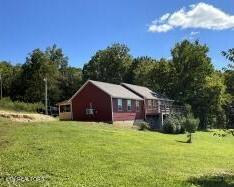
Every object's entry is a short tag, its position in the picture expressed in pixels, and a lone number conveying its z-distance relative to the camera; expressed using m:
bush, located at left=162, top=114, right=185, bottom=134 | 26.39
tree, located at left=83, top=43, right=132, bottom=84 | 51.02
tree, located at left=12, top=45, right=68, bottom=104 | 42.97
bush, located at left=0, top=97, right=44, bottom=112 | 29.75
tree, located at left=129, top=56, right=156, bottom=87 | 43.83
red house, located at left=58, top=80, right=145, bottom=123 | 26.97
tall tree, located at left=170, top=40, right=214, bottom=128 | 38.92
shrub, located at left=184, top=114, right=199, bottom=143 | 25.87
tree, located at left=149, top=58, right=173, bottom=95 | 41.63
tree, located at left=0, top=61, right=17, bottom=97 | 44.97
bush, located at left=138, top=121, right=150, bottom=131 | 25.85
